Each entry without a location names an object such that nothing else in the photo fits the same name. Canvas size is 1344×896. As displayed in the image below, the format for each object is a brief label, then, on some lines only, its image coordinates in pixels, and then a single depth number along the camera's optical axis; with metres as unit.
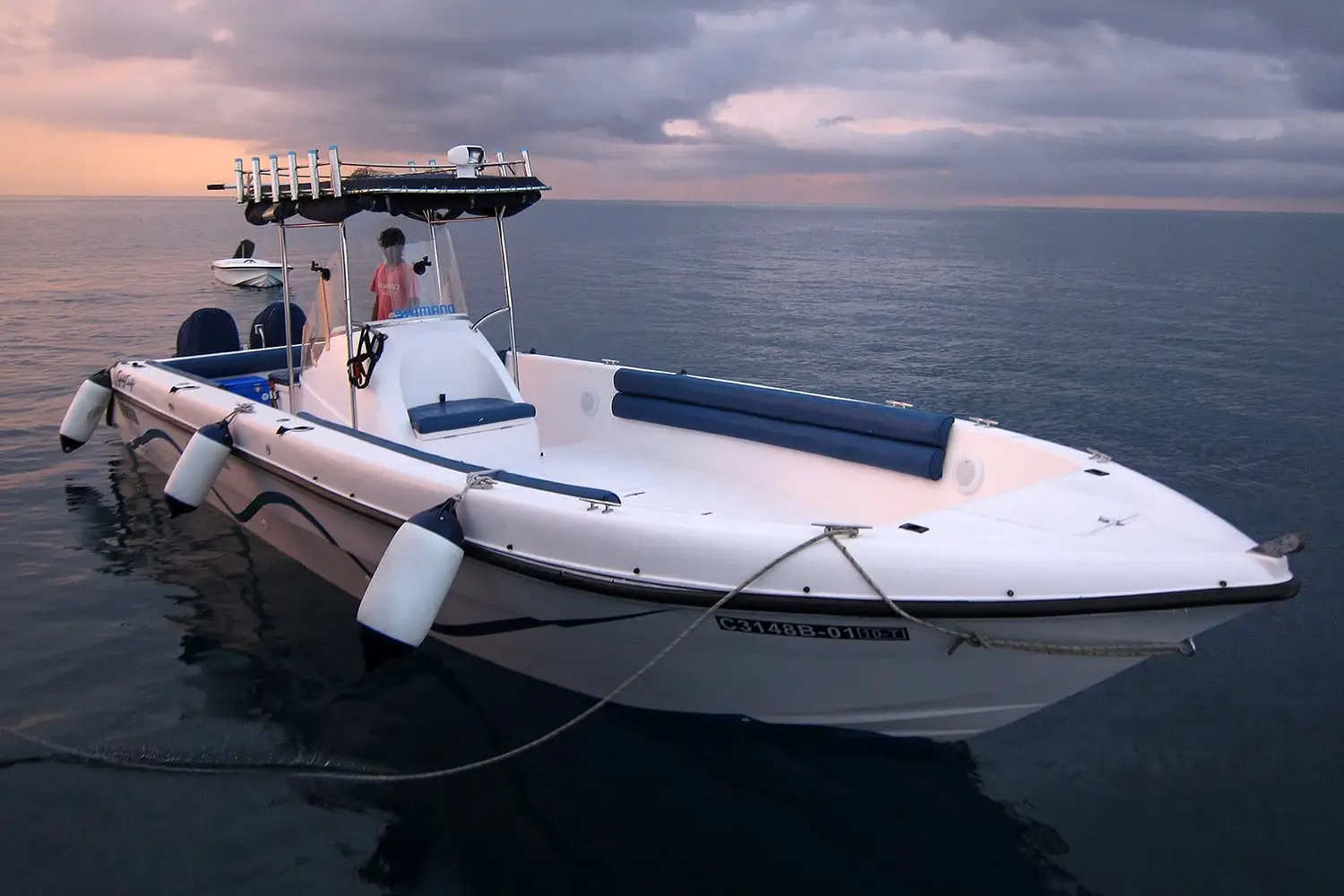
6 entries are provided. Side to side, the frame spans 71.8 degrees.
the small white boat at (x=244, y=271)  34.03
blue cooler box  9.30
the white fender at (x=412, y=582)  5.04
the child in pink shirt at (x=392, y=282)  7.70
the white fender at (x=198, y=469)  7.14
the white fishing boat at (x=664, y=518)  4.39
